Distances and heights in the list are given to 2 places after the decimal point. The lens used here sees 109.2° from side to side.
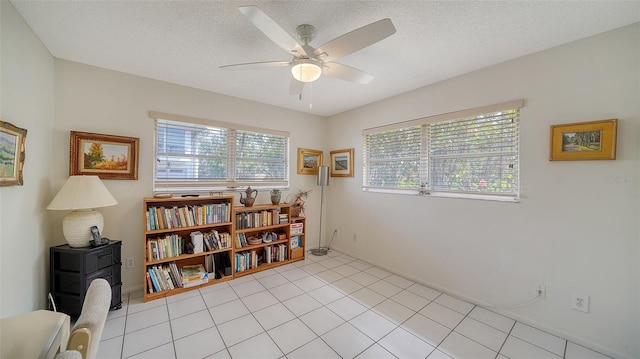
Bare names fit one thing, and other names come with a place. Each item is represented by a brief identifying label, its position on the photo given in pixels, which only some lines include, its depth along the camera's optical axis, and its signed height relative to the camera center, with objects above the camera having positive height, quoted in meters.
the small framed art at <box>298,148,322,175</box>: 3.97 +0.30
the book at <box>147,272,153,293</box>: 2.44 -1.18
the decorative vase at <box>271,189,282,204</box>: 3.50 -0.30
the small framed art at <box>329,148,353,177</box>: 3.84 +0.26
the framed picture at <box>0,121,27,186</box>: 1.44 +0.13
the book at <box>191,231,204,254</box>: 2.74 -0.80
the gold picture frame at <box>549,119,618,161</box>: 1.73 +0.33
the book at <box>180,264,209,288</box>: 2.64 -1.18
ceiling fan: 1.32 +0.89
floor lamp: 3.91 +0.01
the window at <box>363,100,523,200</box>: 2.26 +0.29
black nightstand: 1.98 -0.87
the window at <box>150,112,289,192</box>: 2.84 +0.29
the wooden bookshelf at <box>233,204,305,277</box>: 3.13 -0.91
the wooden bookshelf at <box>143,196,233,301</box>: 2.48 -0.72
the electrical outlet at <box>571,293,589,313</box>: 1.83 -0.99
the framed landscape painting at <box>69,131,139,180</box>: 2.29 +0.20
